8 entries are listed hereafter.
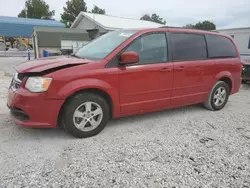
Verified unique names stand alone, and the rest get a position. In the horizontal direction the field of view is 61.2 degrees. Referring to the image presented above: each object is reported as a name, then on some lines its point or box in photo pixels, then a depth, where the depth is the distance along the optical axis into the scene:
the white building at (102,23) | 17.64
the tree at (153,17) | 71.94
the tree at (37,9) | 44.81
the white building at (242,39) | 11.73
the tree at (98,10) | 47.12
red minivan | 2.92
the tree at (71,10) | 40.25
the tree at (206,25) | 54.71
